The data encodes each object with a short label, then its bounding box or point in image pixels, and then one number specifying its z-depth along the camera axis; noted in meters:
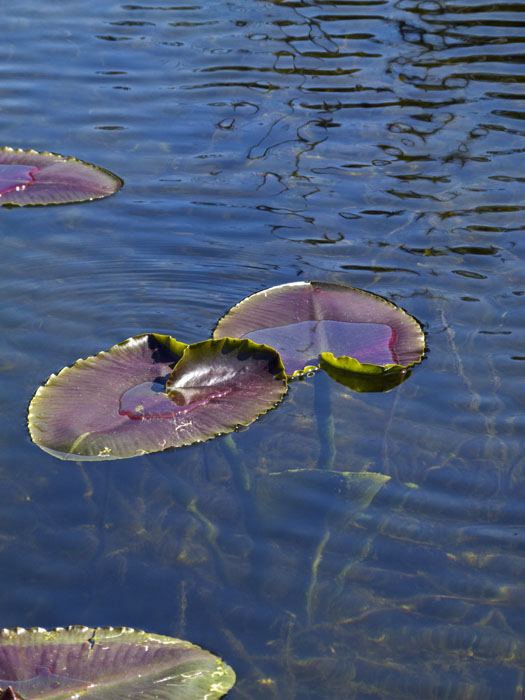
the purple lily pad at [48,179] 7.13
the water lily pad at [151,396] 4.59
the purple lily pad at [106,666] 3.31
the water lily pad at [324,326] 5.23
